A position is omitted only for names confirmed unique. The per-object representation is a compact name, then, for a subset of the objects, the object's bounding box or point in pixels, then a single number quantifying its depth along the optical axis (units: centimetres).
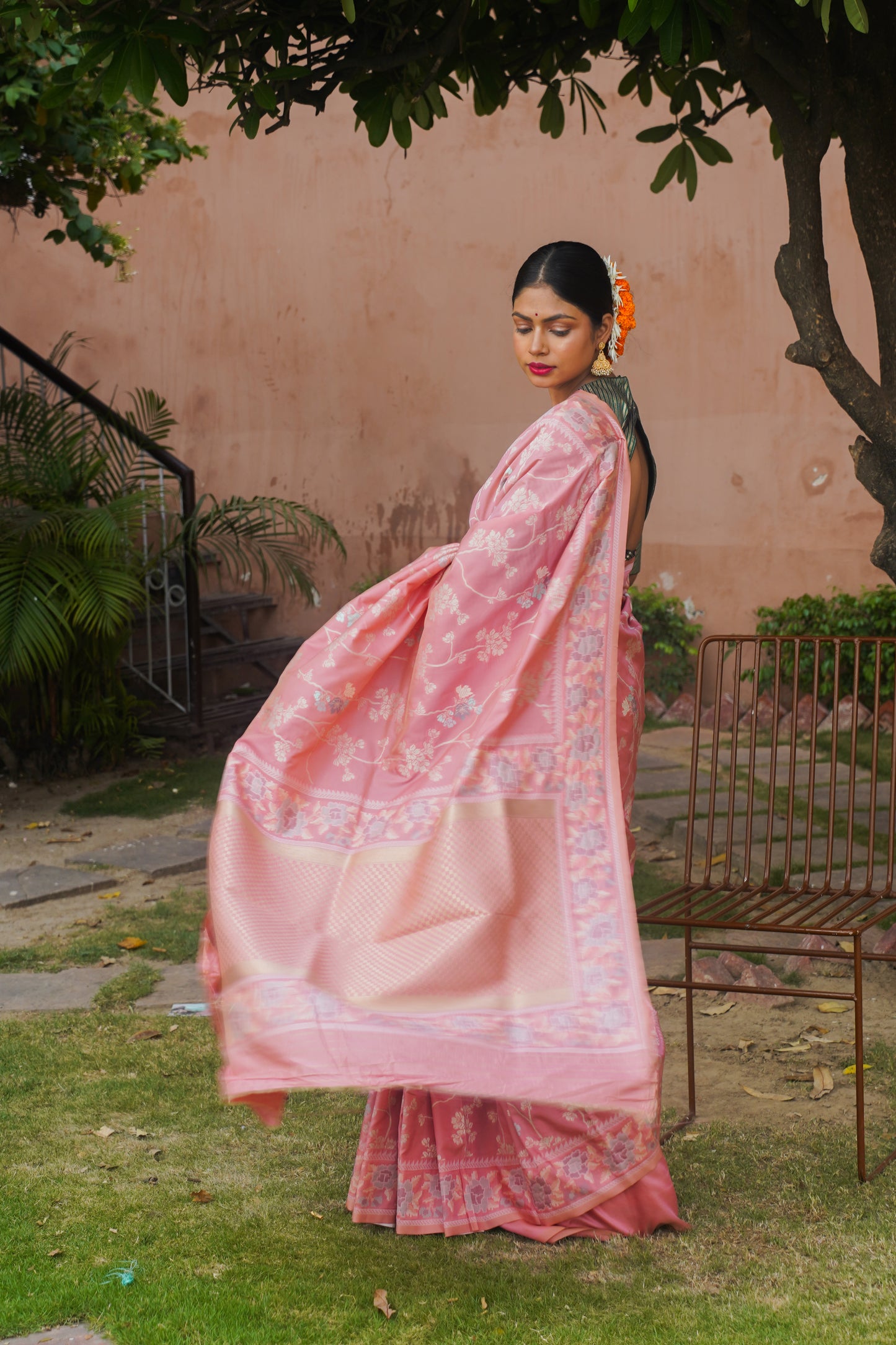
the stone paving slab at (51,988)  386
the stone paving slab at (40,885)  488
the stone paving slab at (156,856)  527
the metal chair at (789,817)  289
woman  218
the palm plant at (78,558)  608
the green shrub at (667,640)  759
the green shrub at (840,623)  697
